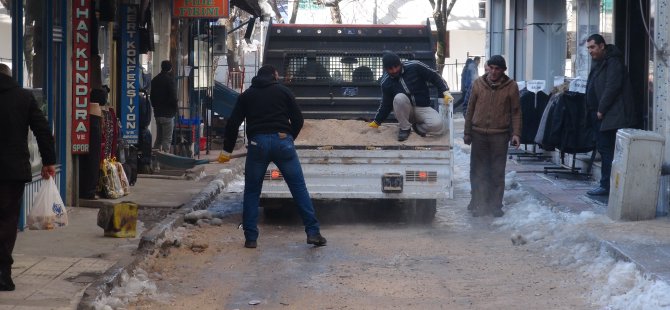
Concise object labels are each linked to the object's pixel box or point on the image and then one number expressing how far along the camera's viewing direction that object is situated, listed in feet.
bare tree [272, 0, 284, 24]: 130.82
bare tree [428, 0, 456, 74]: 124.67
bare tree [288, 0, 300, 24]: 135.74
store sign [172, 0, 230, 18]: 67.62
